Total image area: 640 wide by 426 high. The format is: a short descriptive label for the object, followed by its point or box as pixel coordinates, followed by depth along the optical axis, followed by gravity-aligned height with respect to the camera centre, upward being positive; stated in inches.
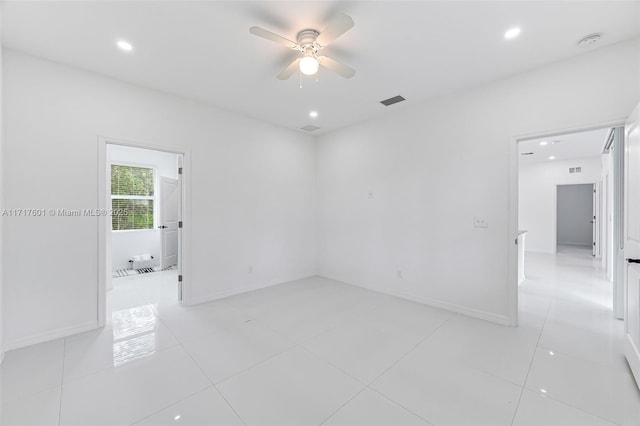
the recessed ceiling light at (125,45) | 97.0 +62.4
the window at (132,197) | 222.4 +13.4
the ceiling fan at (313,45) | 77.0 +53.9
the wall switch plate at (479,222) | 128.6 -5.1
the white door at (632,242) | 80.9 -10.3
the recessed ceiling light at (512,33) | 89.7 +61.9
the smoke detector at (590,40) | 92.8 +61.7
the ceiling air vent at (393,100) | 144.3 +62.2
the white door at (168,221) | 226.1 -7.6
